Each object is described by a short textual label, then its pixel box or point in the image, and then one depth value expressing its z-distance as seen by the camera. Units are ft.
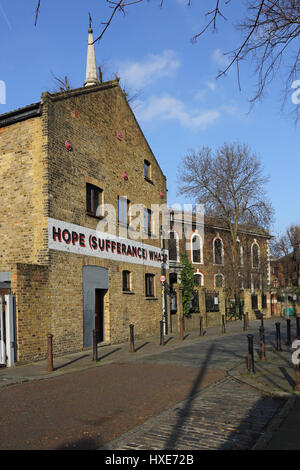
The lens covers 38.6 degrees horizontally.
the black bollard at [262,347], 37.55
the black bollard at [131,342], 46.02
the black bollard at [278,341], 43.86
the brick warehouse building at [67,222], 42.83
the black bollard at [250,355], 31.14
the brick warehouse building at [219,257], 112.37
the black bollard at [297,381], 25.12
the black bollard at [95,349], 39.68
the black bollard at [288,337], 48.58
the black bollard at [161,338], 51.55
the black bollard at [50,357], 35.27
